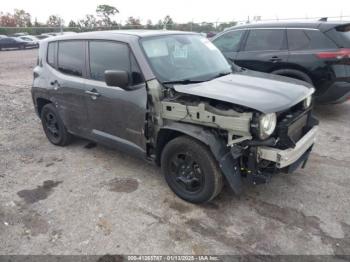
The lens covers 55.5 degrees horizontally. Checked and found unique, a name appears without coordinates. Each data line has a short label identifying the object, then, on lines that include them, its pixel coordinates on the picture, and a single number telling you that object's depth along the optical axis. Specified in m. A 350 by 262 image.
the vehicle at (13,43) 28.25
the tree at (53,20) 50.99
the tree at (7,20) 52.04
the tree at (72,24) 42.31
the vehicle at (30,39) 29.83
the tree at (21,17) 53.45
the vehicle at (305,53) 5.89
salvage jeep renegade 3.17
